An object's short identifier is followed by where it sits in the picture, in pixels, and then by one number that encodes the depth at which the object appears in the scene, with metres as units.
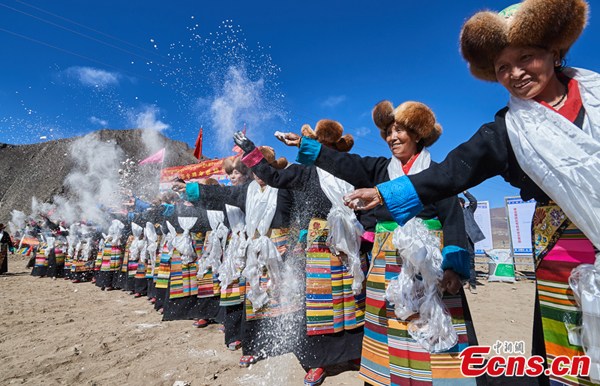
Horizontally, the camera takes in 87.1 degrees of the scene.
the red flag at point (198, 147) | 11.38
